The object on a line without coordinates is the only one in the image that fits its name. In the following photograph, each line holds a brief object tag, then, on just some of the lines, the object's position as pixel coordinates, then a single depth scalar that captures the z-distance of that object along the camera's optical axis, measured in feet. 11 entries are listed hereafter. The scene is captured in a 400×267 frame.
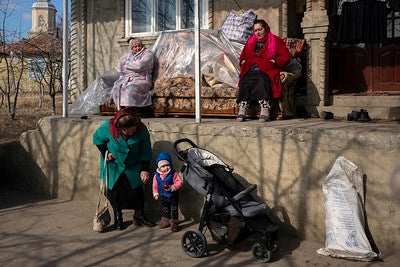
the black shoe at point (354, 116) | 19.56
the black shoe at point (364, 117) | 19.17
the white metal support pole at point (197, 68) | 17.63
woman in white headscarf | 21.75
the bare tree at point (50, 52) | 49.25
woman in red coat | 18.83
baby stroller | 13.42
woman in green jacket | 16.63
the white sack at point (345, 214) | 12.96
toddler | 16.25
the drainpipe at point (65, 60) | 21.98
